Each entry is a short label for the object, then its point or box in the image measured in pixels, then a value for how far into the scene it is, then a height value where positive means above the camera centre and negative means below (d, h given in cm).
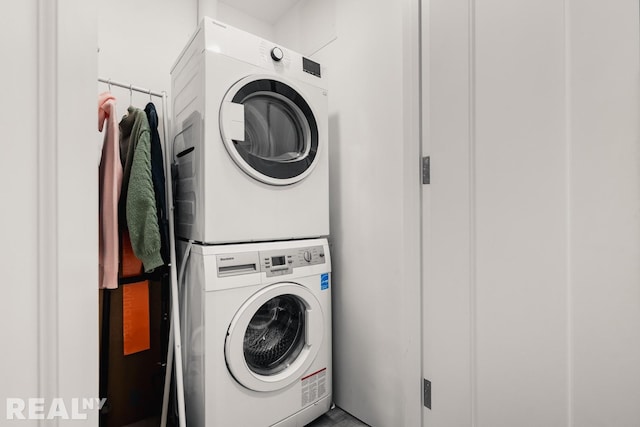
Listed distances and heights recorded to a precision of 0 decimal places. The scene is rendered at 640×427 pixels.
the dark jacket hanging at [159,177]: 137 +16
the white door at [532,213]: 80 +0
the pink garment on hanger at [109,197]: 121 +6
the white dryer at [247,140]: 122 +32
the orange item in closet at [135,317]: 144 -49
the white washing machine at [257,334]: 119 -52
